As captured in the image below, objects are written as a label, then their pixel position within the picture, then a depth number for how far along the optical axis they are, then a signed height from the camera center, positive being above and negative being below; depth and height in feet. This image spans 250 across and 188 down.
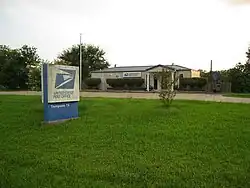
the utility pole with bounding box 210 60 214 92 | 129.39 +2.46
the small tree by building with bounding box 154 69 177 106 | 50.72 -0.25
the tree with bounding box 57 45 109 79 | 217.77 +19.86
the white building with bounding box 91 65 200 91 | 143.84 +6.45
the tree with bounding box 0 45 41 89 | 160.56 +8.71
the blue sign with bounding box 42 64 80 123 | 35.63 -0.51
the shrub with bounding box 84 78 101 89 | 156.97 +2.45
